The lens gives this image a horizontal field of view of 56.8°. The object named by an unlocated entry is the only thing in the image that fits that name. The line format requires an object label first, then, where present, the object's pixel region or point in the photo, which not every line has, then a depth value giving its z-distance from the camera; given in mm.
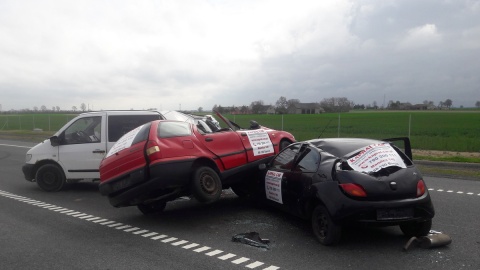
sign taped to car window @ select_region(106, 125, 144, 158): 7289
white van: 10117
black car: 5438
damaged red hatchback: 6691
